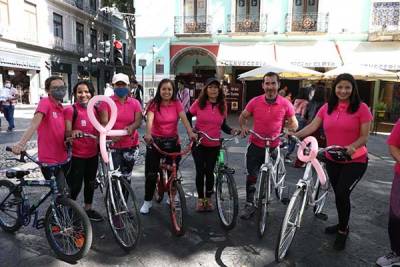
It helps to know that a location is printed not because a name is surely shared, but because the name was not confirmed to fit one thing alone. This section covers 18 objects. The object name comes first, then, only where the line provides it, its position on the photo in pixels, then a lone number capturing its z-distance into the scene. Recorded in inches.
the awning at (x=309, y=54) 615.5
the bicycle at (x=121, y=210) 134.2
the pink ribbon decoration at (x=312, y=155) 126.6
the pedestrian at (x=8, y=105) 445.4
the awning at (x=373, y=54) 593.3
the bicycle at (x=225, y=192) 153.6
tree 1104.8
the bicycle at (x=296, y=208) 124.7
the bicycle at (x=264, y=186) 147.8
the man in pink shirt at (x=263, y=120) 164.7
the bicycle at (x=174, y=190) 146.6
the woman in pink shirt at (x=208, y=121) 168.4
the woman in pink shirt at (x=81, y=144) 148.5
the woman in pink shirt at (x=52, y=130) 134.9
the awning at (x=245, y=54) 623.8
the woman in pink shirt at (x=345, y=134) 134.8
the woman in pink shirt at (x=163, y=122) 161.0
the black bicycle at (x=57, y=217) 123.7
